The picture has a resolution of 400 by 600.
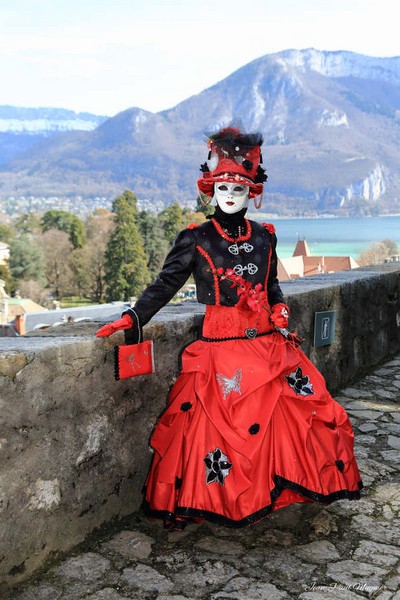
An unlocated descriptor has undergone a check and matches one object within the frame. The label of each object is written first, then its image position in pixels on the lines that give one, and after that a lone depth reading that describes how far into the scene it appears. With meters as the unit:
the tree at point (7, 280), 77.44
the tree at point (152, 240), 70.12
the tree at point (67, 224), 80.67
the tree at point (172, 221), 72.62
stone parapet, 2.61
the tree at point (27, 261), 78.88
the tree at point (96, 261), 76.00
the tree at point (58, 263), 81.00
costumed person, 2.95
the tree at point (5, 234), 85.81
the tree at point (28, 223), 94.19
